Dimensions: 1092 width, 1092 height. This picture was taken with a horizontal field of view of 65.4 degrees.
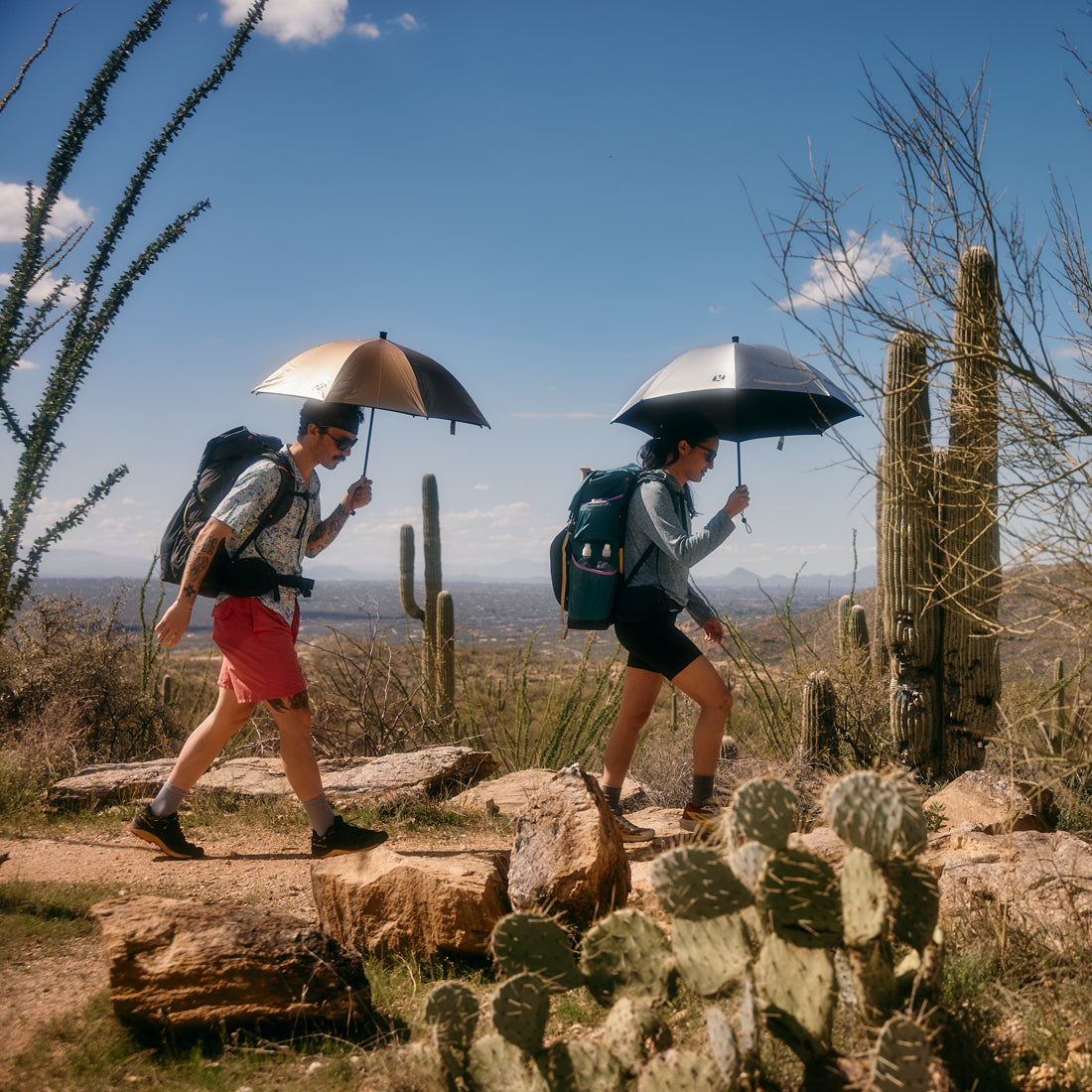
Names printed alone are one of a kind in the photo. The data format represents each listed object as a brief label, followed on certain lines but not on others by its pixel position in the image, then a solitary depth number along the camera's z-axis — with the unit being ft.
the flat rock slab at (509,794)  17.58
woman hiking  13.41
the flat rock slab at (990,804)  13.70
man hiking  12.19
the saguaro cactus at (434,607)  26.27
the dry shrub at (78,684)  23.80
